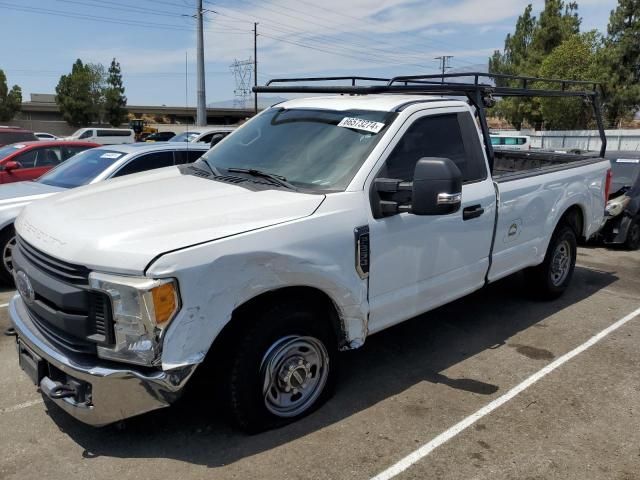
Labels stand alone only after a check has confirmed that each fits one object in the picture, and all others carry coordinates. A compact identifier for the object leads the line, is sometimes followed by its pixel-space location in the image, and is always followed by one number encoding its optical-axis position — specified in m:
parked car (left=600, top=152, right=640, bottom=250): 8.50
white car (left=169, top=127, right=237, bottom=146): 12.80
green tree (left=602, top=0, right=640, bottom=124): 30.45
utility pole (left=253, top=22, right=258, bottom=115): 55.00
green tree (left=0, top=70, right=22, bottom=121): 54.12
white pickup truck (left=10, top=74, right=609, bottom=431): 2.72
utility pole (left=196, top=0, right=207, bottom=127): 29.16
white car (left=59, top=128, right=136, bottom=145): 34.46
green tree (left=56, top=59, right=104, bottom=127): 59.22
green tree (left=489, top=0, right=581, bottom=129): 37.00
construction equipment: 37.01
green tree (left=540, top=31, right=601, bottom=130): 30.84
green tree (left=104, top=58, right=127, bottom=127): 61.81
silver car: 6.01
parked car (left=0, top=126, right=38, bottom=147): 14.52
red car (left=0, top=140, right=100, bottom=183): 9.09
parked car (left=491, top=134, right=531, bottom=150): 20.28
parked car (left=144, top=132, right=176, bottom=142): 33.88
